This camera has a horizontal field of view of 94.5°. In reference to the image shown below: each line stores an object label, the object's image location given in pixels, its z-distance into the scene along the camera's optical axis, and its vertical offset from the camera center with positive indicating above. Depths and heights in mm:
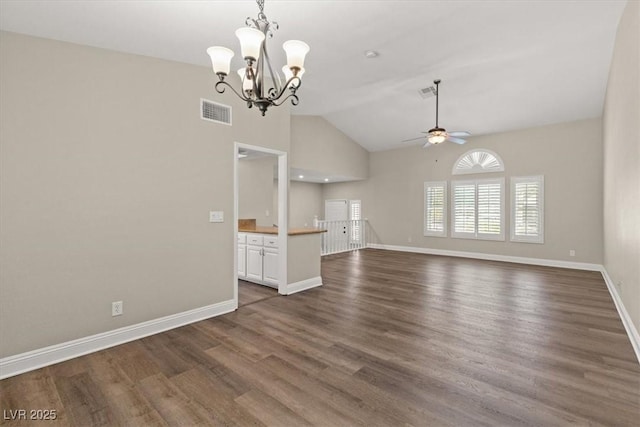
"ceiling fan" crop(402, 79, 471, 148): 5271 +1452
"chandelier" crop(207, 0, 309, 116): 1987 +1094
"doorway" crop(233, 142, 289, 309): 4500 -66
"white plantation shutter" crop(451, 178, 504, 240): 7422 +140
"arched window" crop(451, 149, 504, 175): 7500 +1359
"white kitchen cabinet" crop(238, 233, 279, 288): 4738 -783
